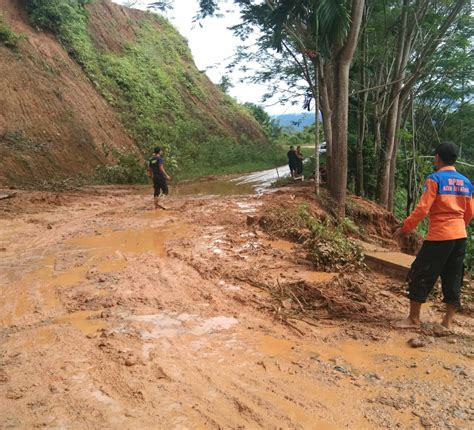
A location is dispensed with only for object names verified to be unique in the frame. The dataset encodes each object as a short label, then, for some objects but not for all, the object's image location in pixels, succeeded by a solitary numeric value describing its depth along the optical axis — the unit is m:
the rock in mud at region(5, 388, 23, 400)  3.08
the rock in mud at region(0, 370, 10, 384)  3.29
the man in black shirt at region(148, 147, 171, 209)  11.94
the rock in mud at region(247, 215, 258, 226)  8.94
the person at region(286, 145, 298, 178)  18.10
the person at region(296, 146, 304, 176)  18.14
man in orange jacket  4.34
